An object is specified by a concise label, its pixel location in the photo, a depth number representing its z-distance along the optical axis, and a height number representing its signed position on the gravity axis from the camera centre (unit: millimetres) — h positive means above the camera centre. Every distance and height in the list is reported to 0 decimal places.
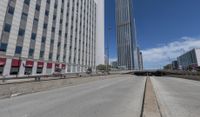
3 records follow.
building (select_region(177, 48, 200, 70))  118994 +15188
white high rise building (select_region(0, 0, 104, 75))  29761 +10780
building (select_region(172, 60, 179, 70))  164212 +12670
